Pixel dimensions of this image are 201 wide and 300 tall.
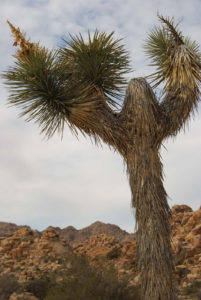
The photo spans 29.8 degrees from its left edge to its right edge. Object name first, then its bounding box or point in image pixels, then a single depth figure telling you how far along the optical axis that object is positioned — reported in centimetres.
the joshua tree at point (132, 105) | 782
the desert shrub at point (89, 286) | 1014
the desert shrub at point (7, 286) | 1327
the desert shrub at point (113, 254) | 1975
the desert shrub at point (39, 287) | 1358
